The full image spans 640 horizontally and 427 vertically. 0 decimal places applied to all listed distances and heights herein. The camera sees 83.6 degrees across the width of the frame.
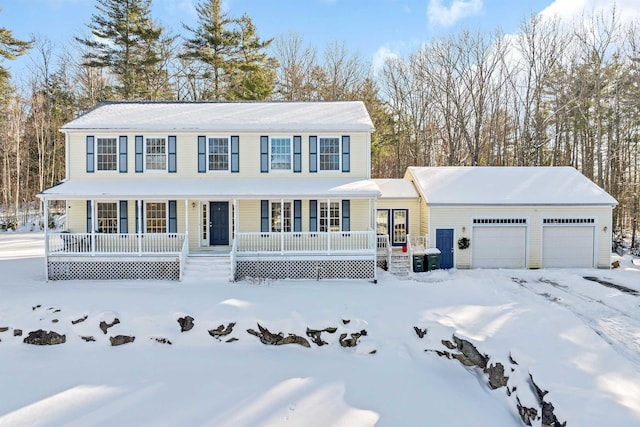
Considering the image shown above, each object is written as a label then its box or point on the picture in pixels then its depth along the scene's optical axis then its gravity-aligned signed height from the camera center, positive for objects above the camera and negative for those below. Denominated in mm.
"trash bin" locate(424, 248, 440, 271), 14266 -2120
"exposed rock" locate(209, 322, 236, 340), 8414 -2934
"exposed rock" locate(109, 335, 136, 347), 8211 -3049
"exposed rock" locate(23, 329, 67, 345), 8203 -3012
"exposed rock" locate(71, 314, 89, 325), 8725 -2768
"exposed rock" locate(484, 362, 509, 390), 6570 -3182
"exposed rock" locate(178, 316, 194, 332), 8508 -2779
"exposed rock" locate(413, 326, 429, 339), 8179 -2879
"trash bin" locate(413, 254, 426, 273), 14188 -2222
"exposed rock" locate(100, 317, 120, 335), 8494 -2814
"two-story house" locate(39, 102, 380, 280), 12969 +757
